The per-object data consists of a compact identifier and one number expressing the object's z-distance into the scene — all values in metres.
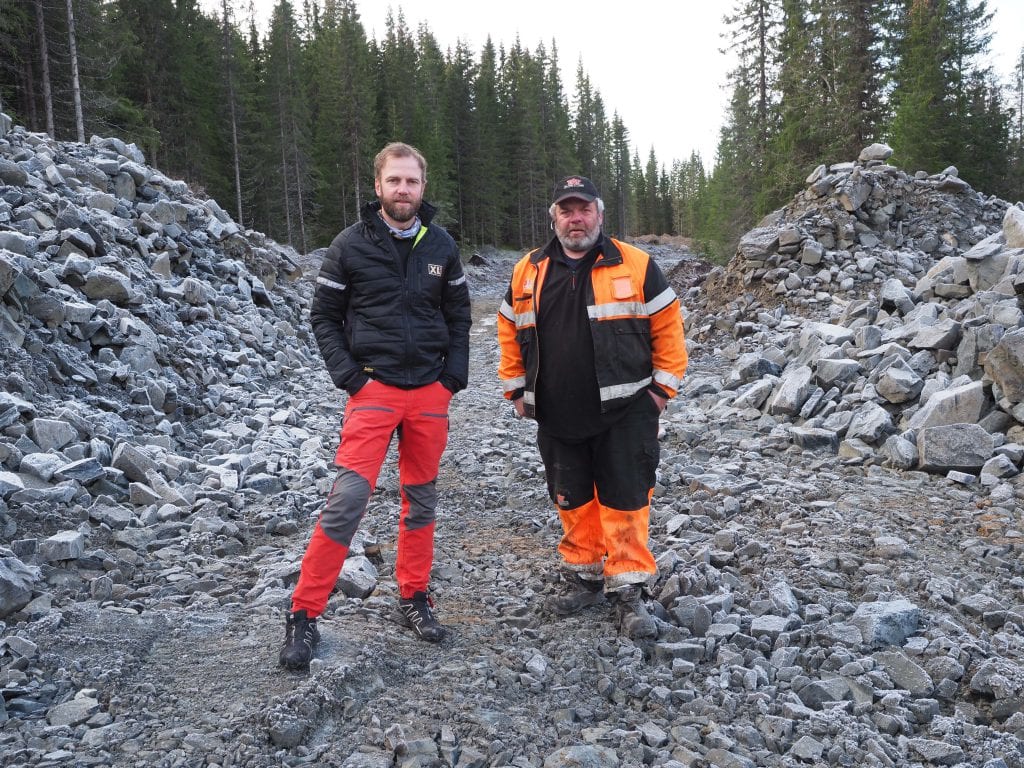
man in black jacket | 3.66
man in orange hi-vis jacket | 3.96
